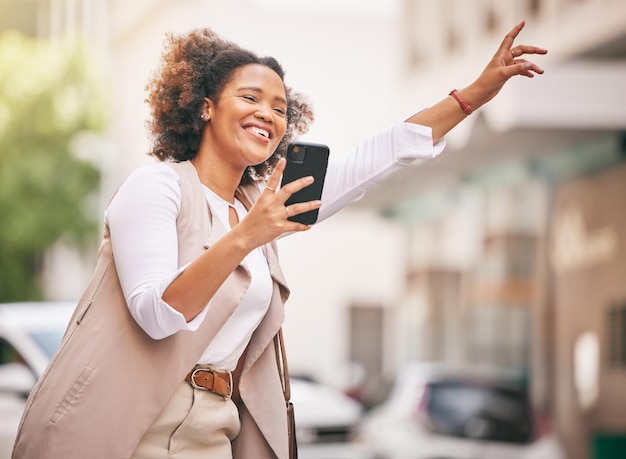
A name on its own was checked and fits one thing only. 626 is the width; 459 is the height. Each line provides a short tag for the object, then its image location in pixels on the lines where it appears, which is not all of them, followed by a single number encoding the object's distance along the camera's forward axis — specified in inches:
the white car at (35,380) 362.0
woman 132.3
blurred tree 1651.1
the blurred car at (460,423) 555.8
